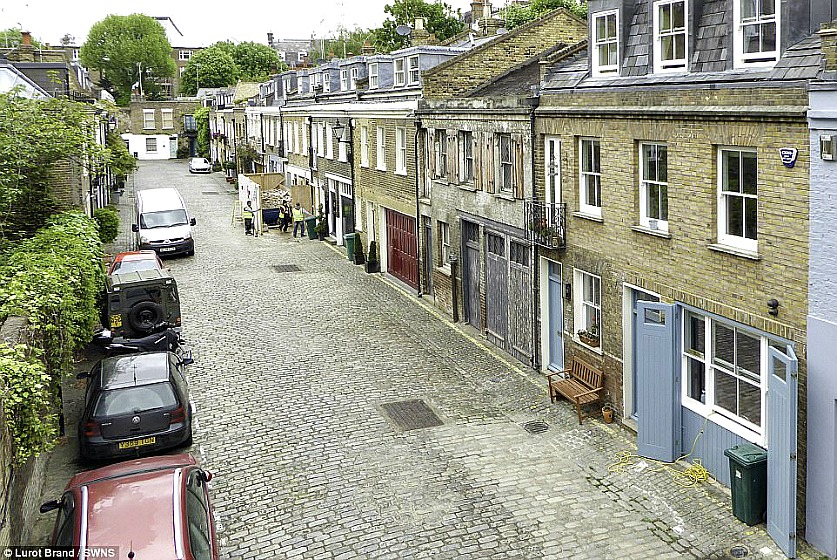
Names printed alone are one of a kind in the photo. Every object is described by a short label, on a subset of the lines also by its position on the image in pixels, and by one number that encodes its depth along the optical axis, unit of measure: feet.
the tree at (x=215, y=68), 338.95
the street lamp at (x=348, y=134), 108.06
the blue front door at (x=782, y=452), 32.71
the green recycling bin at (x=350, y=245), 106.01
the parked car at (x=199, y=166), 247.50
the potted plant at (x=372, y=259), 99.25
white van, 108.99
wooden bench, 49.88
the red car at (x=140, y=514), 28.22
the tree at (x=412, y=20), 208.95
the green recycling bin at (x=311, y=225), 128.88
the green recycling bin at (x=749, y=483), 35.14
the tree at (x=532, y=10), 162.03
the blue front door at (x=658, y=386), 41.86
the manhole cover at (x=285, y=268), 103.19
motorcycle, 61.82
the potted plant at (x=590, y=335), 51.13
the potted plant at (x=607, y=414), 48.86
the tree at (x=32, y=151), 64.49
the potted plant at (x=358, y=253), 104.49
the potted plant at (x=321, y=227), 127.34
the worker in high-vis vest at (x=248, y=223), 132.57
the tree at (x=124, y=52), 341.82
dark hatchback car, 43.86
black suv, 65.00
